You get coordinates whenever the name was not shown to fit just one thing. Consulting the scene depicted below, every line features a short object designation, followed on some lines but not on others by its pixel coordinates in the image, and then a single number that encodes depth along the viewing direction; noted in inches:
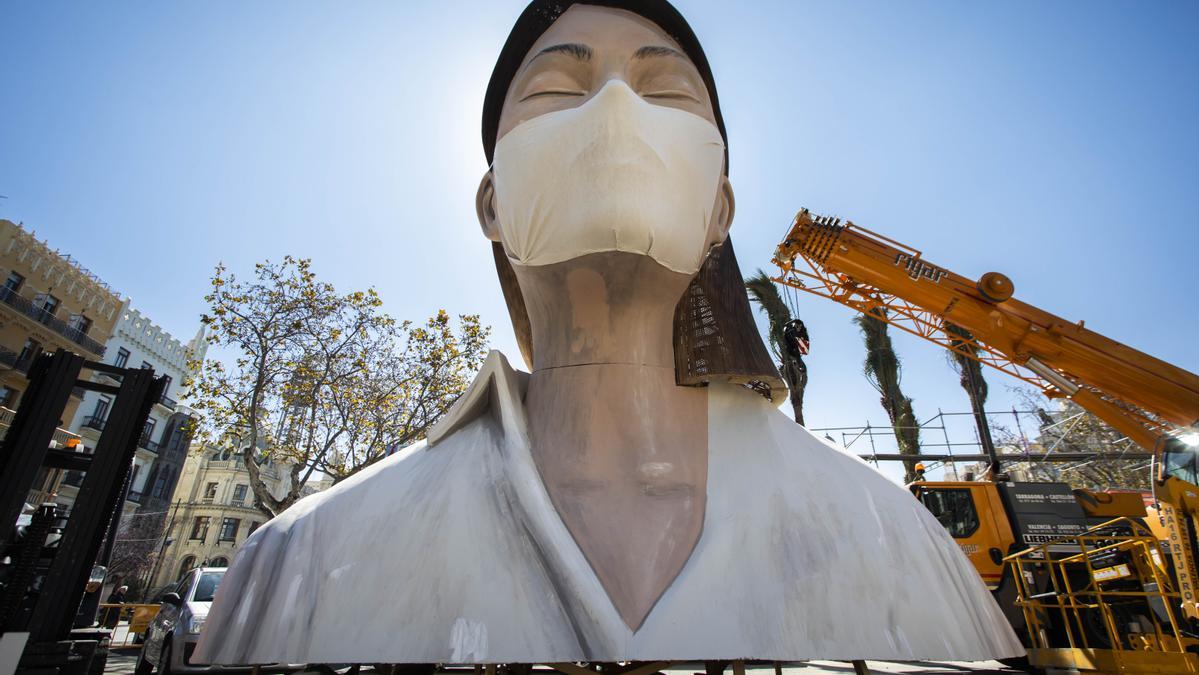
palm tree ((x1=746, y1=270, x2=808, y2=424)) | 583.2
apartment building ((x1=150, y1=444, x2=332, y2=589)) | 1336.1
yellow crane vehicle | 225.0
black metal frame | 156.0
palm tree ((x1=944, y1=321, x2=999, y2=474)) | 368.8
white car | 239.8
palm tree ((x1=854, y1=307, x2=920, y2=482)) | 720.0
